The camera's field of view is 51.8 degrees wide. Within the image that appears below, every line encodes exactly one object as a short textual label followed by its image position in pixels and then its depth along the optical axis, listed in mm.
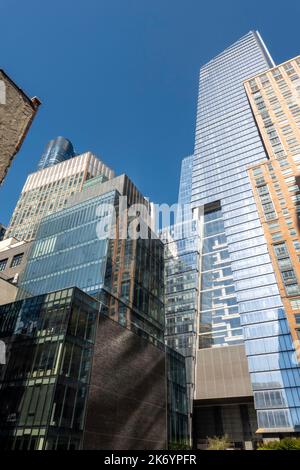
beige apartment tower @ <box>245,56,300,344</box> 61188
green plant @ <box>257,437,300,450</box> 28344
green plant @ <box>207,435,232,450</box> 51312
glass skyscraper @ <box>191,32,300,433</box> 58469
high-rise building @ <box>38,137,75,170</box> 170125
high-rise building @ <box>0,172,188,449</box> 25656
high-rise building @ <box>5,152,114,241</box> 105438
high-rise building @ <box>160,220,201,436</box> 73625
